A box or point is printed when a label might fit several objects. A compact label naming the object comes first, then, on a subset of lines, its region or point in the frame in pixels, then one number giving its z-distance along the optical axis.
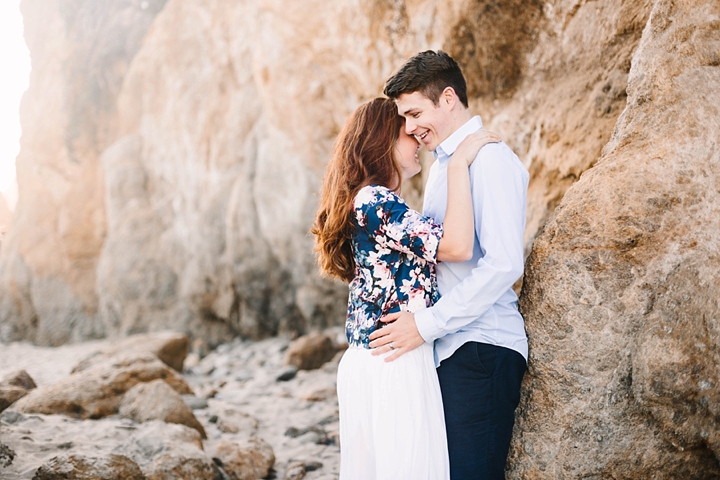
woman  2.40
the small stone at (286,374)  7.86
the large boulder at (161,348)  8.22
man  2.37
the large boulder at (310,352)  8.28
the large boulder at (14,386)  5.22
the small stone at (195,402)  6.25
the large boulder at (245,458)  4.59
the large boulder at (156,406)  5.01
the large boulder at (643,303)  2.37
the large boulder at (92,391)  5.10
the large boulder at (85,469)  3.44
